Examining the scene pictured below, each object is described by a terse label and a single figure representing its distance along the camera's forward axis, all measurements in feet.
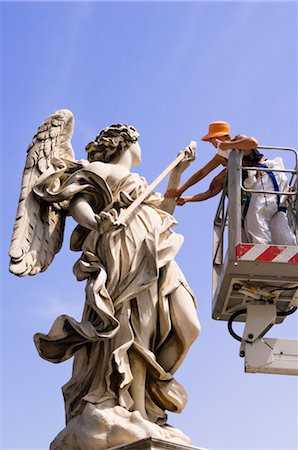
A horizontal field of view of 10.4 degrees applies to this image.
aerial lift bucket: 41.97
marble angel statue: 40.81
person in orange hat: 44.09
